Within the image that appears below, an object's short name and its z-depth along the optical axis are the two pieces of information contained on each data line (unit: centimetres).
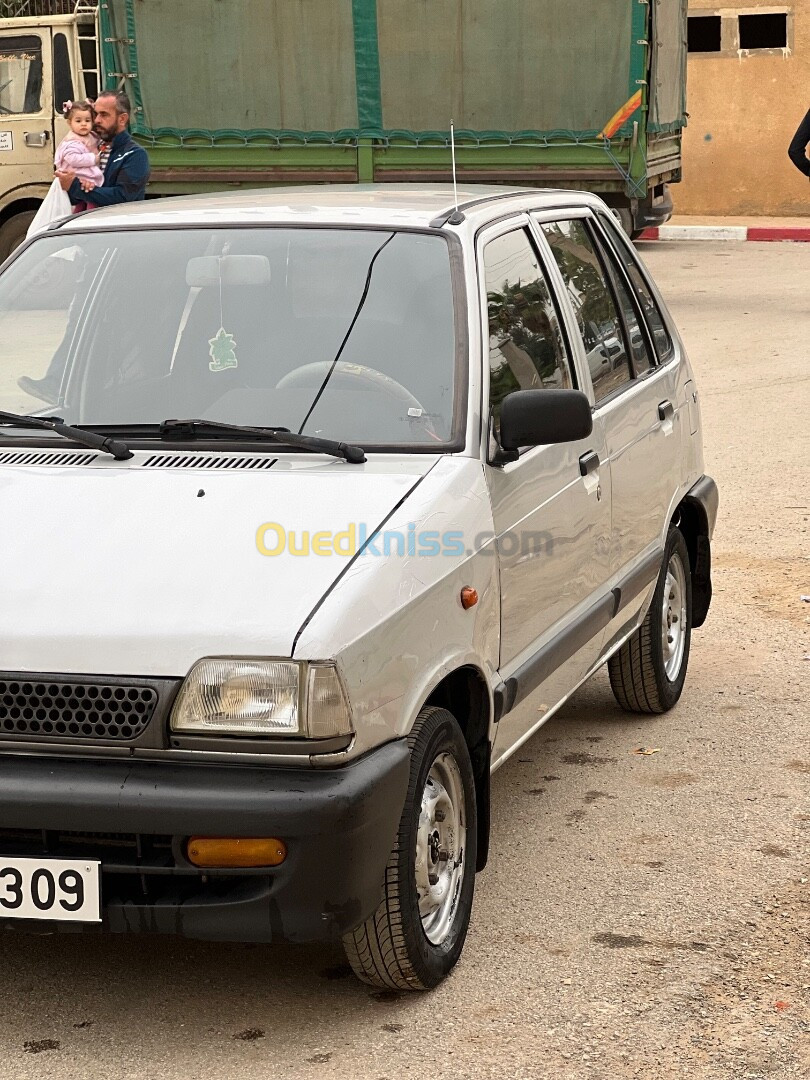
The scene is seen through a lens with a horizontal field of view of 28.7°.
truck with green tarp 1395
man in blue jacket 1091
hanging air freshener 398
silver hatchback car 294
